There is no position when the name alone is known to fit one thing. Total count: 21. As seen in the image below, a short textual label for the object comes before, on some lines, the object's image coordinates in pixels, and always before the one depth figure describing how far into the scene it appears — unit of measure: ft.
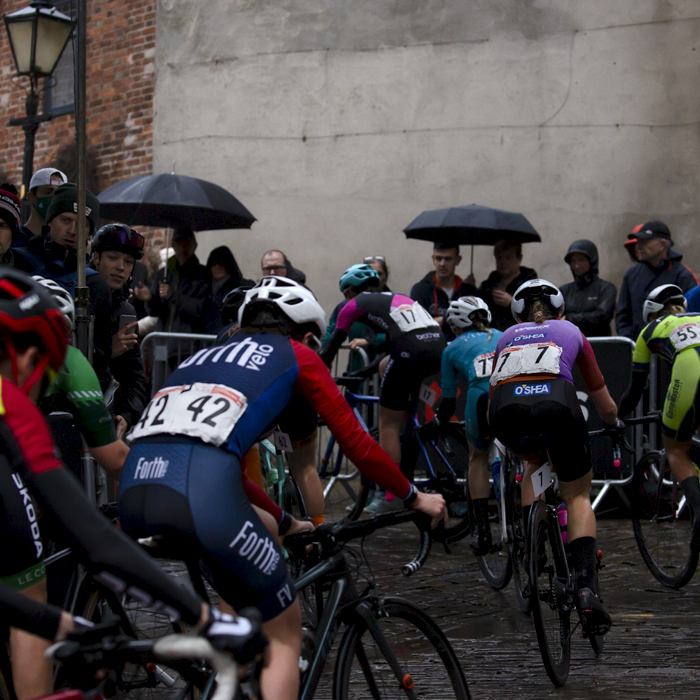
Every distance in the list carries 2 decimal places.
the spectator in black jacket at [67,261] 36.42
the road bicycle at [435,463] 51.13
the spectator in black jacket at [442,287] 64.39
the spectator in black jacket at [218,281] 64.69
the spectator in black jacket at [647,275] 61.82
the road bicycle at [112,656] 12.89
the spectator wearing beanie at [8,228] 33.91
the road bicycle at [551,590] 30.76
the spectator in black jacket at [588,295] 63.31
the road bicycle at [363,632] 21.17
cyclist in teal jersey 45.78
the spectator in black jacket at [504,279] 63.77
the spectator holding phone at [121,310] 39.50
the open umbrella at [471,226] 67.62
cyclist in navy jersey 19.17
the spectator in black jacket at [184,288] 64.90
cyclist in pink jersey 52.65
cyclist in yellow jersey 42.52
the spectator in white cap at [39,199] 41.19
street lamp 68.64
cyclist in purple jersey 33.22
